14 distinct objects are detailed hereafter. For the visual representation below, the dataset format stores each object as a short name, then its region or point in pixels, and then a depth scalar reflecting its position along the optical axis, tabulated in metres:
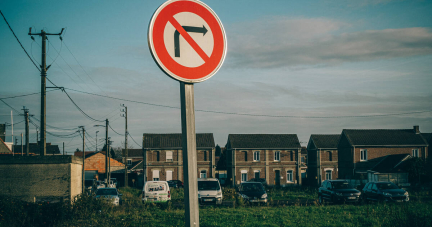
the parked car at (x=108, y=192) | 26.45
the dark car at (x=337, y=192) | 23.16
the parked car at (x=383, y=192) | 22.83
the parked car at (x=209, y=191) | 22.61
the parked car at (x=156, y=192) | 22.92
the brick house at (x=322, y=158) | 58.00
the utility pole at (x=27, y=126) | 40.47
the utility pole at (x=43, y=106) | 20.41
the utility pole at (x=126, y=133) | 47.30
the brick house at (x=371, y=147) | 52.34
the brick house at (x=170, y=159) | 57.69
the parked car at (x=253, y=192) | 22.97
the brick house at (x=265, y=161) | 57.94
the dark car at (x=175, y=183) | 53.17
